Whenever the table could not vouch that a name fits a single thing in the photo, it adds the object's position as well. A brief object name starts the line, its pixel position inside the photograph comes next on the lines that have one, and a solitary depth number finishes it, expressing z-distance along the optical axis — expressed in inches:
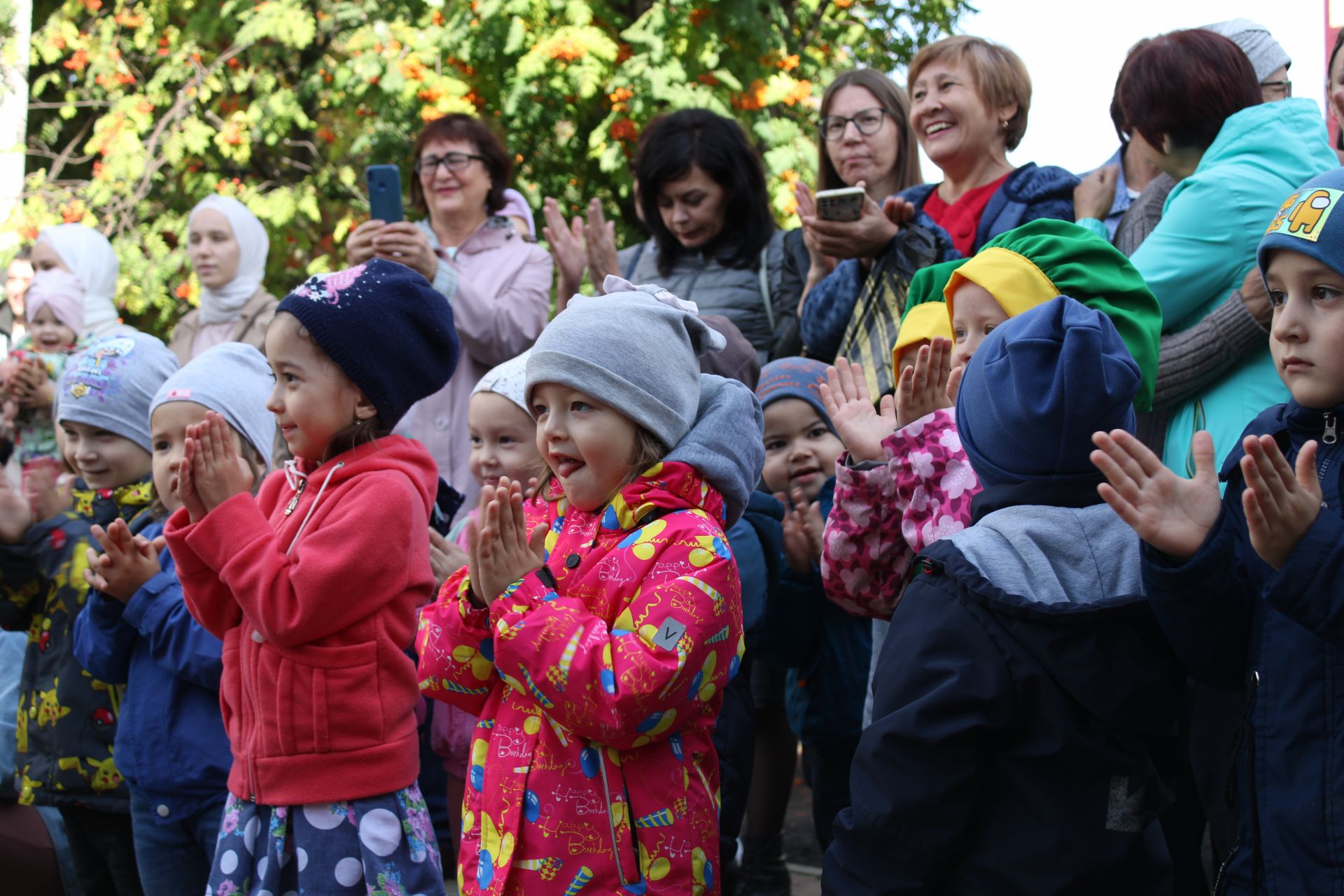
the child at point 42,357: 209.8
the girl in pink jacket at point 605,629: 85.1
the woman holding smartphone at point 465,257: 172.2
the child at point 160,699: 117.1
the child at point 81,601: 132.9
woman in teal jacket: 117.5
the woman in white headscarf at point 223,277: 211.9
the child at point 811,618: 129.6
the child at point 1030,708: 73.9
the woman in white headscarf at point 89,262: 245.6
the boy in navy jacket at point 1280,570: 68.2
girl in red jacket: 101.6
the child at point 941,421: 99.3
